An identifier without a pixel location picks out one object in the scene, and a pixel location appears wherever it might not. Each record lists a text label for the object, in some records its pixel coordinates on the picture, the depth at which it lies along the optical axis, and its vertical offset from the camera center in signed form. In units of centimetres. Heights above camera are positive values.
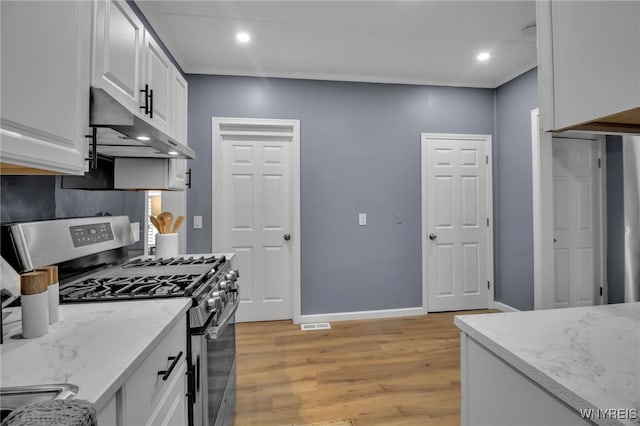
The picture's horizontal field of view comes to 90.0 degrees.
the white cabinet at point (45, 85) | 76 +37
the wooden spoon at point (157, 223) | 225 -2
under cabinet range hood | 110 +37
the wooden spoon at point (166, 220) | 222 +0
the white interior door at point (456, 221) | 366 -2
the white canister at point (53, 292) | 96 -22
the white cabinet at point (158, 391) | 72 -45
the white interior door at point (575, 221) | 307 -2
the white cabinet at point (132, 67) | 120 +72
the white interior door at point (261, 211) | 338 +10
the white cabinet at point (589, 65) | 58 +32
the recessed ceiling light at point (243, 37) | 268 +155
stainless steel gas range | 120 -28
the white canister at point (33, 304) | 87 -23
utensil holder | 220 -17
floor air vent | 324 -109
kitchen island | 63 -34
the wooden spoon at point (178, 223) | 237 -2
